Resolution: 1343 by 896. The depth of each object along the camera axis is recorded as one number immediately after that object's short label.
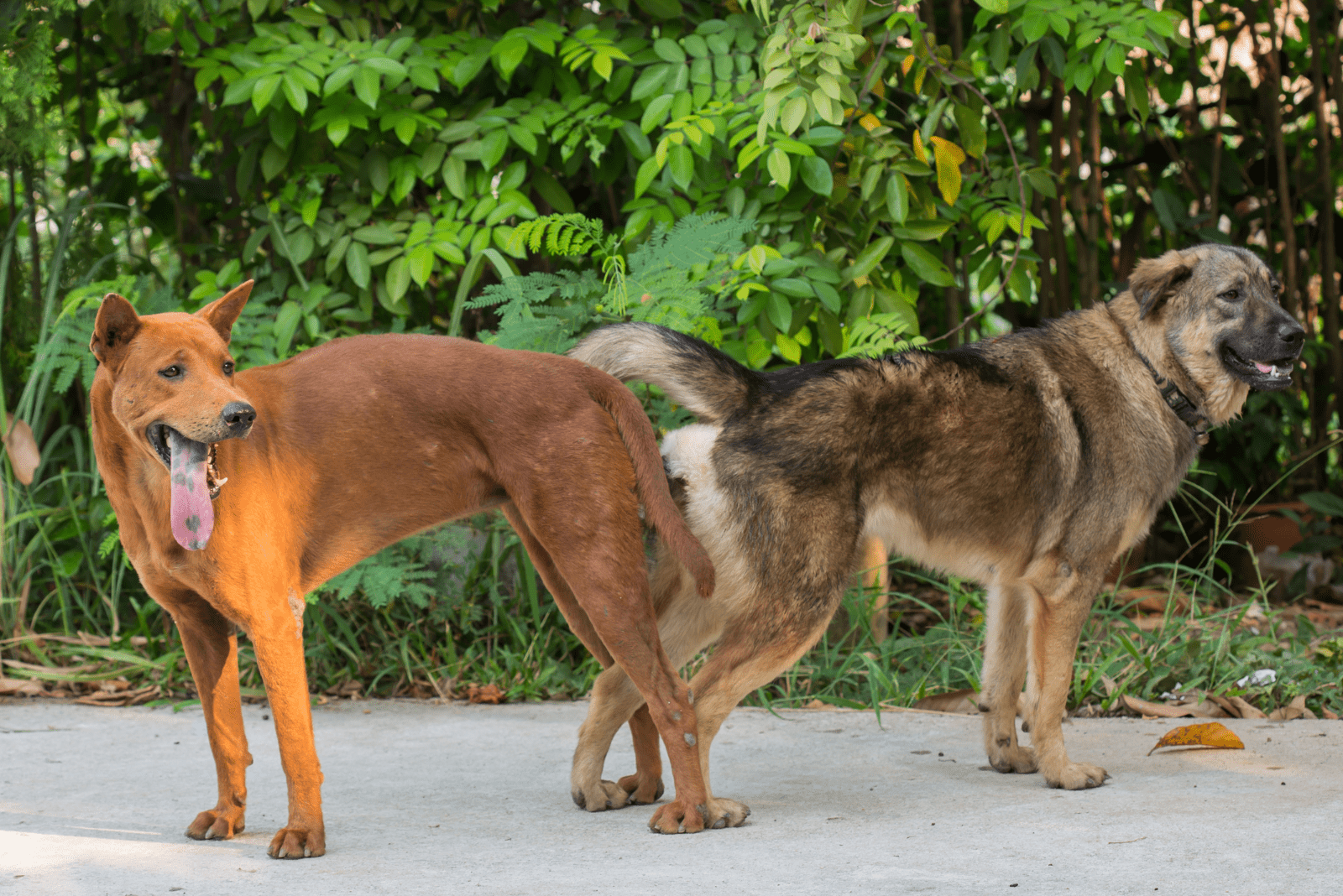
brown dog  6.19
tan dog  7.32
